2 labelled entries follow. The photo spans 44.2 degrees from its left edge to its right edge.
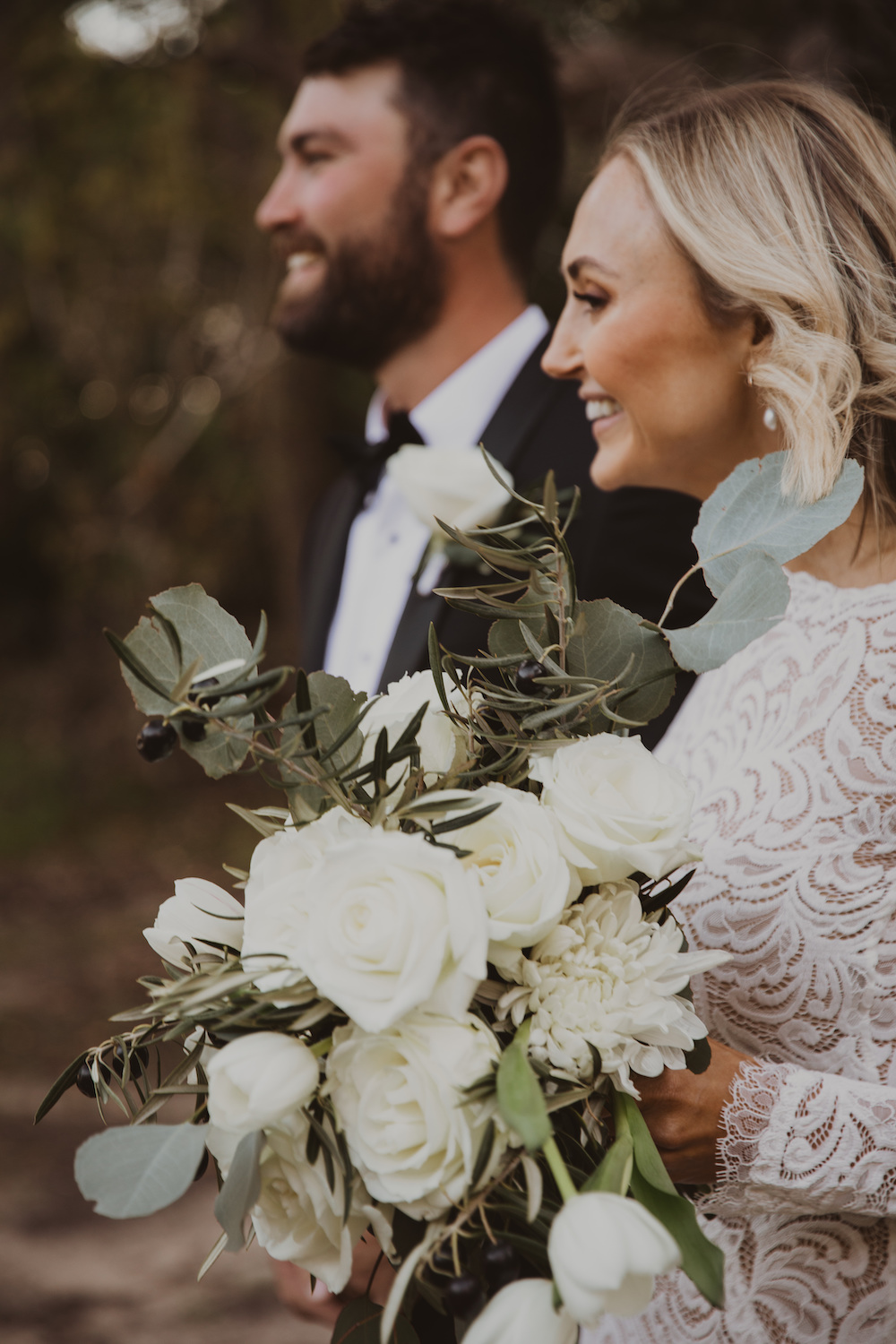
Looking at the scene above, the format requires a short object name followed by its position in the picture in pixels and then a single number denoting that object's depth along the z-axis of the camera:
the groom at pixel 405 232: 2.83
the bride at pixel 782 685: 1.32
